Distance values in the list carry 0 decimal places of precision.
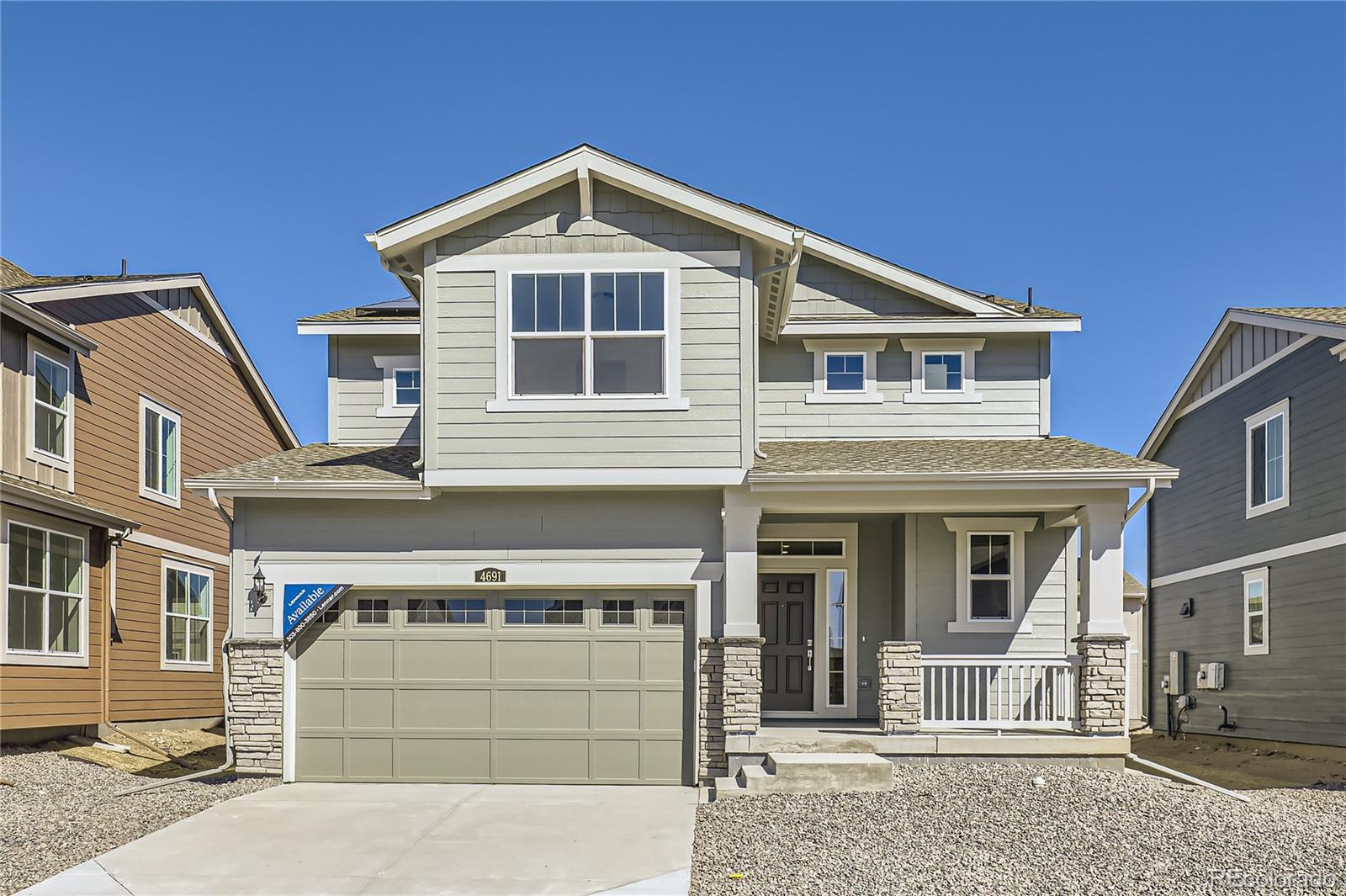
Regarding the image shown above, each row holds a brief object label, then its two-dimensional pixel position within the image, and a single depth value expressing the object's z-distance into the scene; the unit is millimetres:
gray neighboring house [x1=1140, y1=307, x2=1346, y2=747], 15516
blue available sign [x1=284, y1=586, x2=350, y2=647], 12492
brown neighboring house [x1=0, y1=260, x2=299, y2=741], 13992
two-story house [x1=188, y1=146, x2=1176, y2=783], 12305
